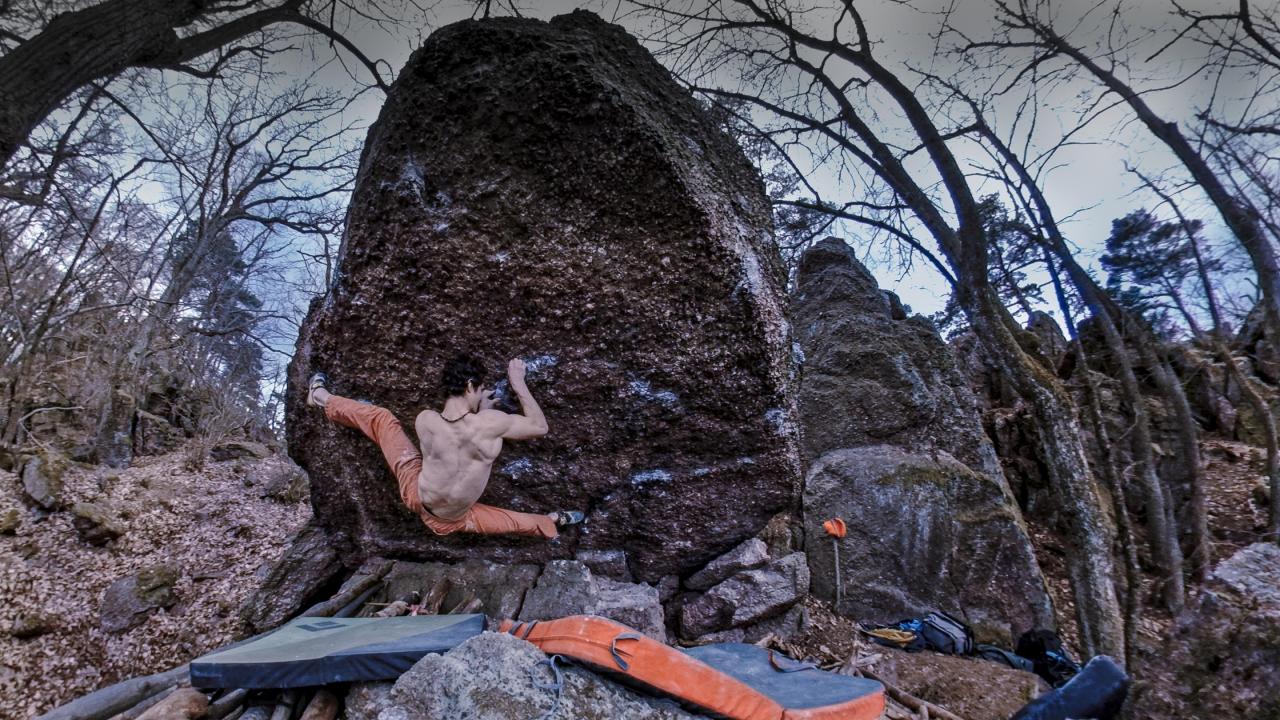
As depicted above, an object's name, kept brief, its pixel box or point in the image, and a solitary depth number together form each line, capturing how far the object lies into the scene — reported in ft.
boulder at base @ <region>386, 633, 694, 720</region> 7.29
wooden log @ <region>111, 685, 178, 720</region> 9.31
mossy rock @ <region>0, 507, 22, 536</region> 18.34
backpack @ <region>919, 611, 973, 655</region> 15.23
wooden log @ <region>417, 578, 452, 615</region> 12.45
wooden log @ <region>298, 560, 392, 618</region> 12.33
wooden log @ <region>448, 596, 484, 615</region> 12.54
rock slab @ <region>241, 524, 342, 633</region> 13.37
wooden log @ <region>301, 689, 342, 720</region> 8.21
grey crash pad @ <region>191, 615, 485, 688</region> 8.26
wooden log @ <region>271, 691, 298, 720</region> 8.38
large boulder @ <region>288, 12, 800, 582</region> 11.52
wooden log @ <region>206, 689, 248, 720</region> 8.90
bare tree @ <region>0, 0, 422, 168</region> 10.23
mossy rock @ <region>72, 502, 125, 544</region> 19.24
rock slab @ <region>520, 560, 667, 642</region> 12.78
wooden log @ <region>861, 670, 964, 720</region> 11.39
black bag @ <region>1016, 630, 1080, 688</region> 14.57
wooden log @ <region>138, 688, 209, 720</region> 8.59
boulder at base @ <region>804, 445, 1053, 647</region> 18.40
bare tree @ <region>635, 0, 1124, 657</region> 14.20
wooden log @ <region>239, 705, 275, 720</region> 8.54
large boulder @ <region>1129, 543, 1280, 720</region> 6.36
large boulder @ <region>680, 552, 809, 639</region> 14.55
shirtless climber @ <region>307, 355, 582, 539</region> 11.80
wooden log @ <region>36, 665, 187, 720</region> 9.64
